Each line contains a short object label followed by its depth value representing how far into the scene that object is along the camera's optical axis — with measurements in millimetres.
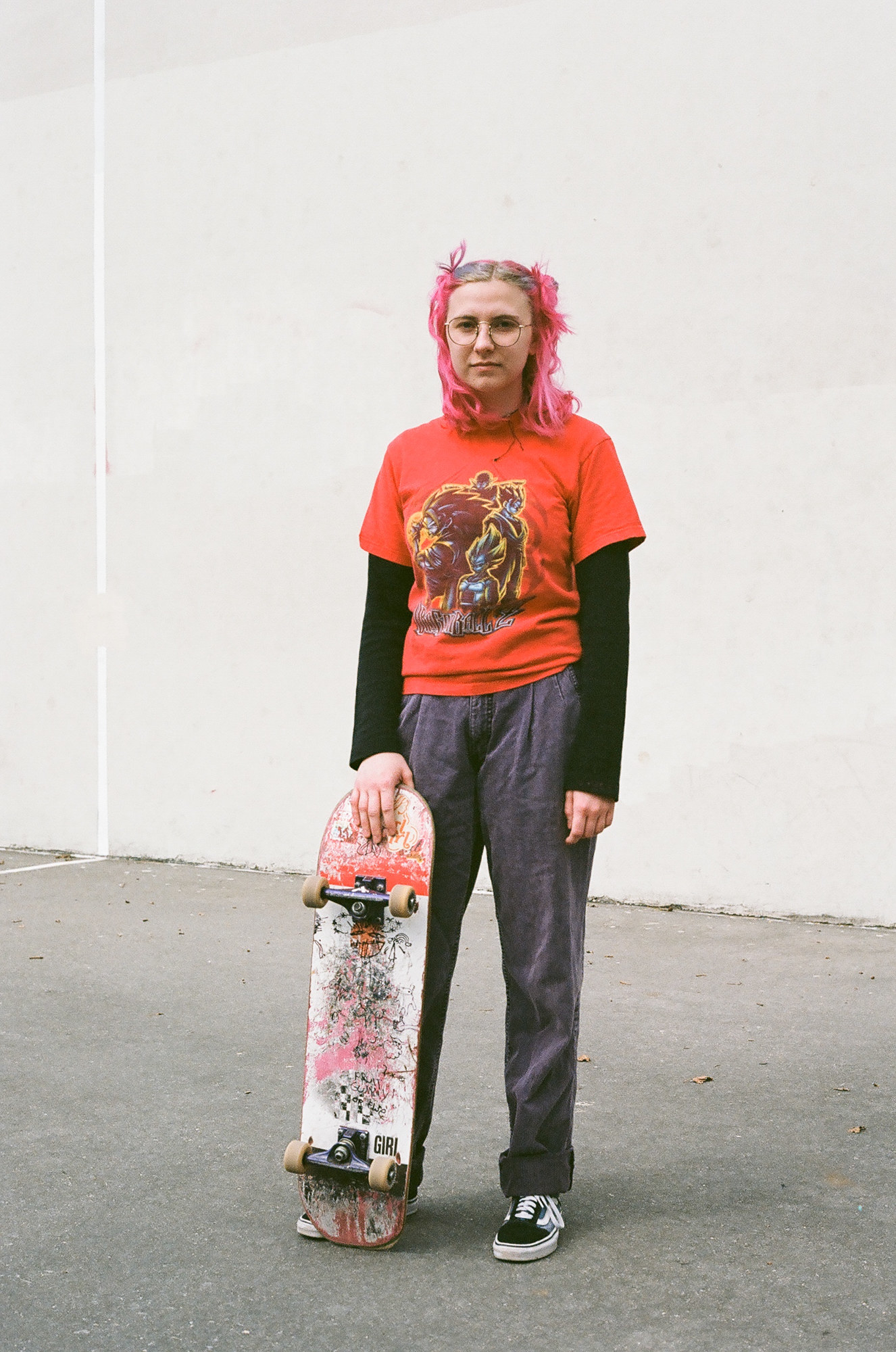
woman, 2377
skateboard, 2367
